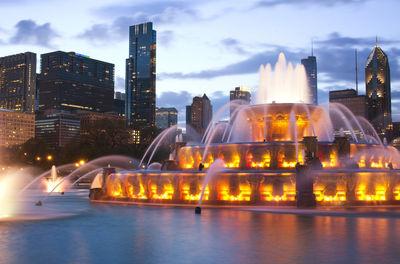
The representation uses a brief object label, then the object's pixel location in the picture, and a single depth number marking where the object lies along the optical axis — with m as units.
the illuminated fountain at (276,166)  26.92
